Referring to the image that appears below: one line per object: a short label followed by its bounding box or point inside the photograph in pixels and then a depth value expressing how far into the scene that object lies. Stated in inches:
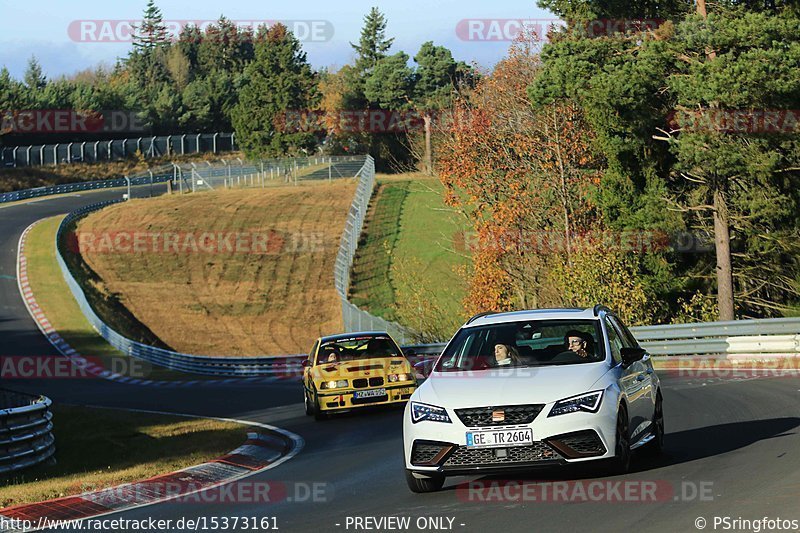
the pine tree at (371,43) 5247.0
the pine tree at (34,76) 5243.1
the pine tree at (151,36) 6239.7
